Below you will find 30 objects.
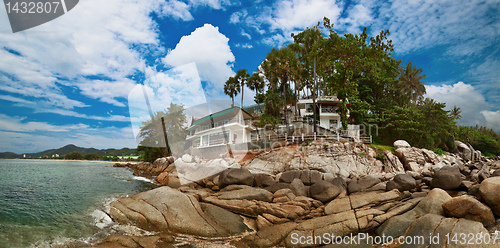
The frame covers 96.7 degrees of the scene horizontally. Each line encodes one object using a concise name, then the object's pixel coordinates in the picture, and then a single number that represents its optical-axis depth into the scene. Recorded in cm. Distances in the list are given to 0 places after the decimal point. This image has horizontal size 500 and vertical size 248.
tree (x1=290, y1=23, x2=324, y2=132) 3544
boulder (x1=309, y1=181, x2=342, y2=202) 1170
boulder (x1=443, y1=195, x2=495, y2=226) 769
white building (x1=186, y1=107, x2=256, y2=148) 3256
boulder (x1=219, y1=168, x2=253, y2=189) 1384
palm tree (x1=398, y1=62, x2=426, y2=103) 4112
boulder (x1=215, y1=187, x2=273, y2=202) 1162
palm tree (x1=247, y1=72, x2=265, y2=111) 4340
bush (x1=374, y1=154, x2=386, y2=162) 2131
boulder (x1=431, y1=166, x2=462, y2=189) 1184
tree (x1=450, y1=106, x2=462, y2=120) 4633
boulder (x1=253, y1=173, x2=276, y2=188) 1422
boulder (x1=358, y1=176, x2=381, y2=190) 1305
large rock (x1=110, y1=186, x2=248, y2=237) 912
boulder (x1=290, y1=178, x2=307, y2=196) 1258
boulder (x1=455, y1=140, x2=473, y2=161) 2913
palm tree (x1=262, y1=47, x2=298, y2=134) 2942
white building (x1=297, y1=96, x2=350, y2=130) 3189
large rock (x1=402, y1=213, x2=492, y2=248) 662
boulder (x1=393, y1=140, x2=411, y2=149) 2322
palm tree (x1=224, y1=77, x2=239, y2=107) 4637
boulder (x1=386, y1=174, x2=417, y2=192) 1234
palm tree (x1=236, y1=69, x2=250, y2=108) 4575
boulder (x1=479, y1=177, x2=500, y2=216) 798
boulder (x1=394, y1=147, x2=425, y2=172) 2098
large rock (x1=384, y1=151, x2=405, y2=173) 2073
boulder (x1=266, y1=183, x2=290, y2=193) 1300
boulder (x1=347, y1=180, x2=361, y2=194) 1274
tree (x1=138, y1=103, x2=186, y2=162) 3600
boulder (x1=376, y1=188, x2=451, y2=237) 815
